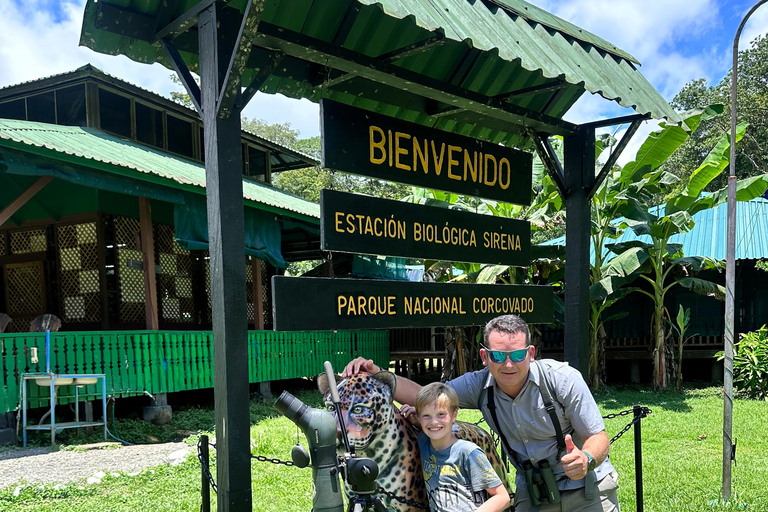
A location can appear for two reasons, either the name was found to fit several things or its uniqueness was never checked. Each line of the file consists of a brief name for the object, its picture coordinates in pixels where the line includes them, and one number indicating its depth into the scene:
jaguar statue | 2.97
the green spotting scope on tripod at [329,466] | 2.66
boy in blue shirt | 2.92
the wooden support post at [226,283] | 2.84
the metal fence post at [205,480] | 3.24
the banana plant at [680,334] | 13.78
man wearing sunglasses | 3.24
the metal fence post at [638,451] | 4.39
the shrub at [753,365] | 12.35
